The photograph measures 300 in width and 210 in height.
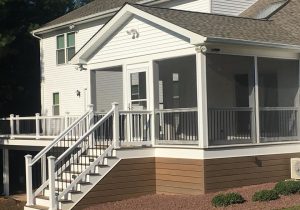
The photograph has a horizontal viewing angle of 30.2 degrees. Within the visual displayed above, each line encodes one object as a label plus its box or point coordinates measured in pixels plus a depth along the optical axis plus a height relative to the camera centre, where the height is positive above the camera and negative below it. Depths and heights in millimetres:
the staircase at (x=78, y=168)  13805 -1591
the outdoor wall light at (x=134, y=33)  16625 +2214
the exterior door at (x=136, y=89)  16975 +553
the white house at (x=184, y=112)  14344 -184
